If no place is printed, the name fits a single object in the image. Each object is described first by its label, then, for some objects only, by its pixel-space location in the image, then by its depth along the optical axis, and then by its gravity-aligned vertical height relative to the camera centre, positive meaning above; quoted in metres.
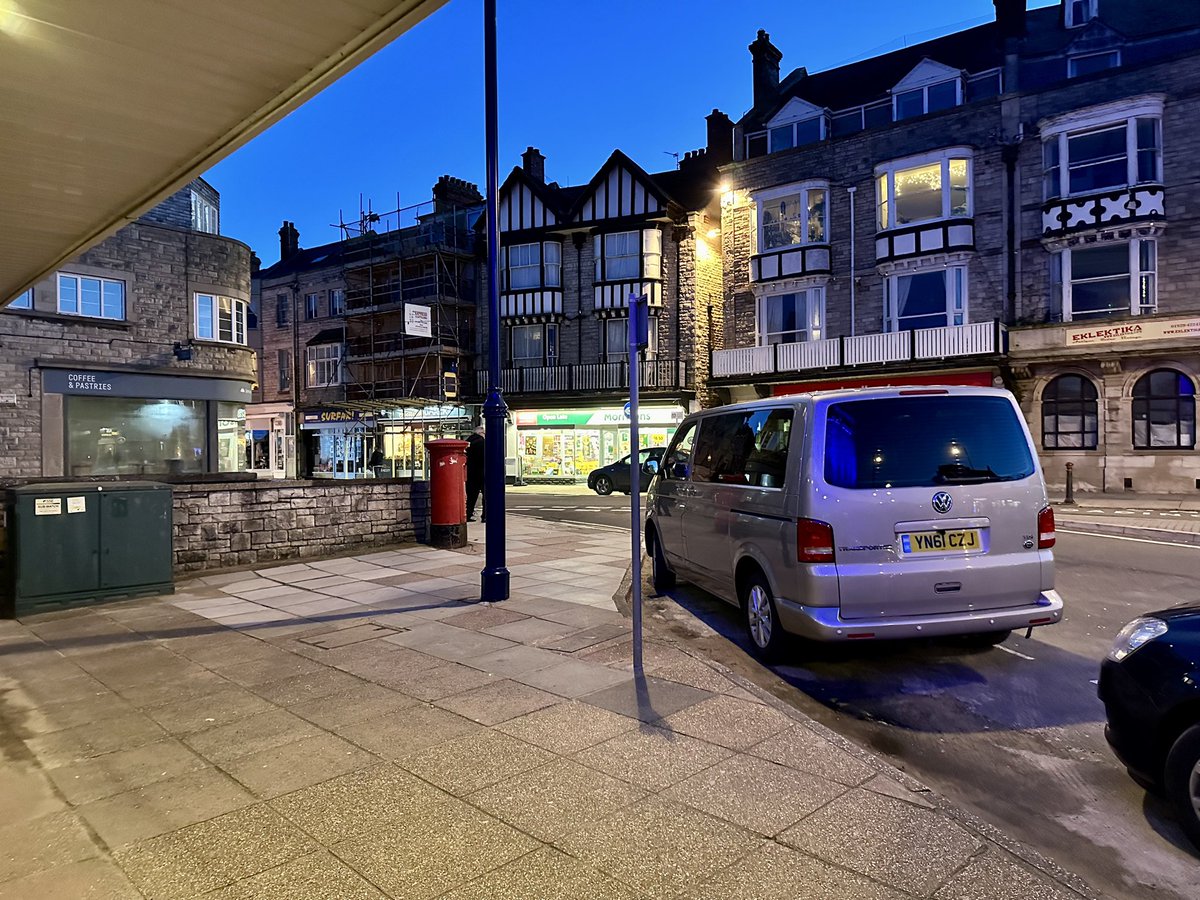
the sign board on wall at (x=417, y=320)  21.66 +3.58
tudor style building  30.86 +6.01
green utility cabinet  7.17 -0.97
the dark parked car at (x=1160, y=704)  3.05 -1.17
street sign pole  5.18 +0.03
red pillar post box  11.43 -0.77
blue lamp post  7.54 +0.17
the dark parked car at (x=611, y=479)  23.77 -1.25
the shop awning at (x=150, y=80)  3.90 +2.23
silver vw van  4.96 -0.56
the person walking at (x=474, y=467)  13.78 -0.46
